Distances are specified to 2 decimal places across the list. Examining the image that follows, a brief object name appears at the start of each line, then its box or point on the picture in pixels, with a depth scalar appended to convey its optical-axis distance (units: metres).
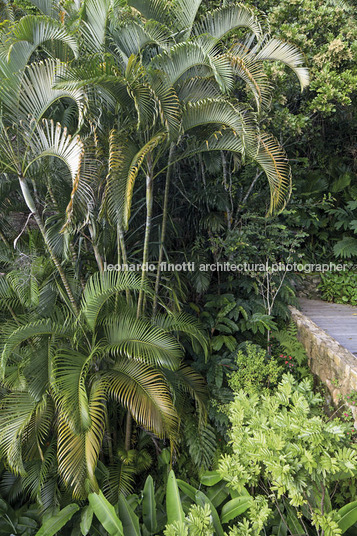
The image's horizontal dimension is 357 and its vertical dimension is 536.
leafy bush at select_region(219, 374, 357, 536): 1.86
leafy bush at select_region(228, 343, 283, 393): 3.58
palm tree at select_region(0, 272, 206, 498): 2.62
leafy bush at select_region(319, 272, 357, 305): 5.46
